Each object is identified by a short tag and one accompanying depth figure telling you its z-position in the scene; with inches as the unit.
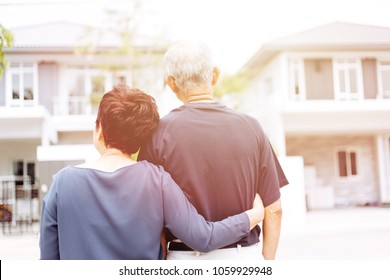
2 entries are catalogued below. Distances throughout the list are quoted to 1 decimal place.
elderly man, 59.2
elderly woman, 53.8
